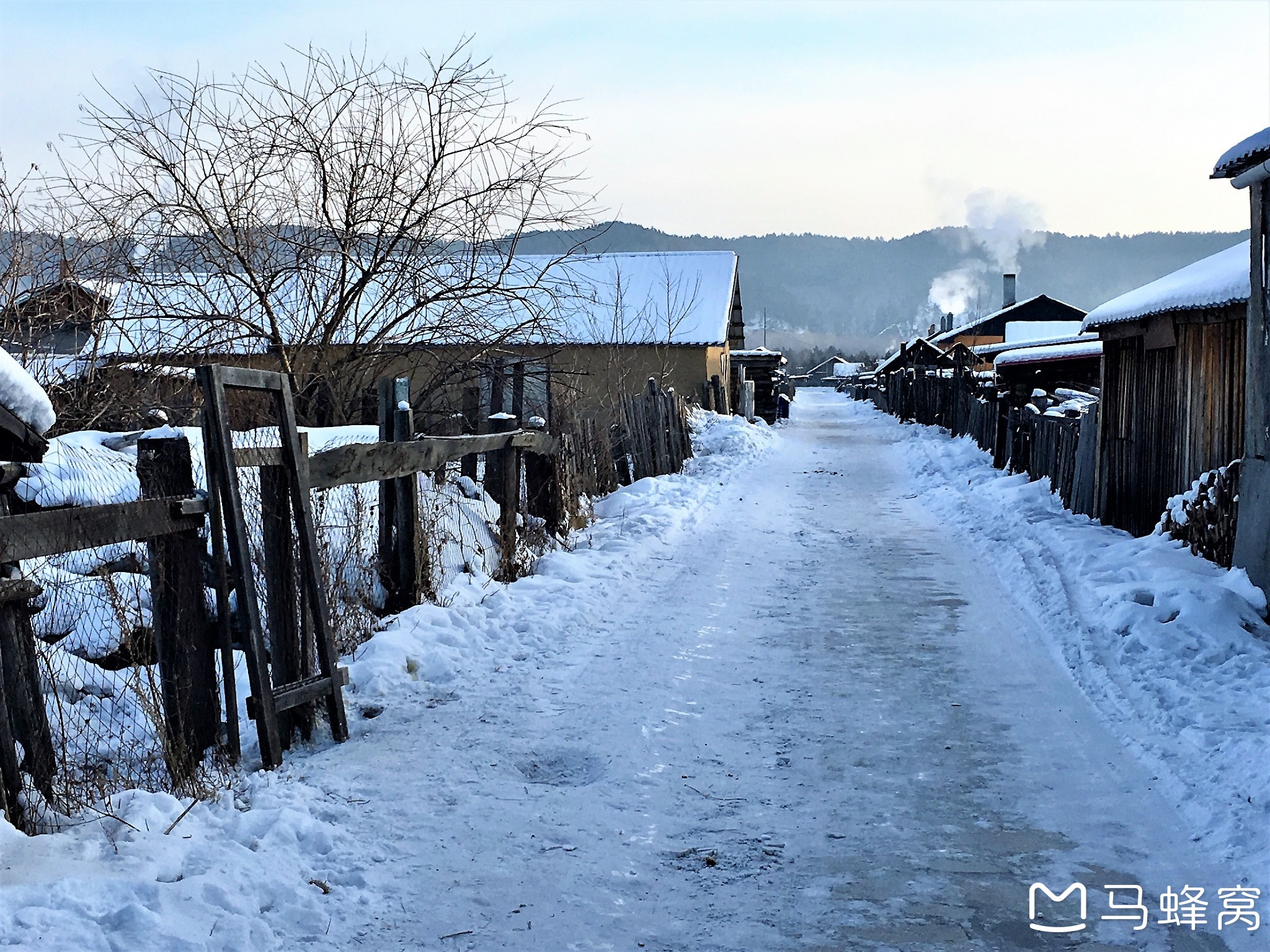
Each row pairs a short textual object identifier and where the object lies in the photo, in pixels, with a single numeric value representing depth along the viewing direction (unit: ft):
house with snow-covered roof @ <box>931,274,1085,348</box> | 173.17
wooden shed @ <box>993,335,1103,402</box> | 88.74
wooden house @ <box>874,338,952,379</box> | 129.49
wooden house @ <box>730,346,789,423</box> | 129.29
